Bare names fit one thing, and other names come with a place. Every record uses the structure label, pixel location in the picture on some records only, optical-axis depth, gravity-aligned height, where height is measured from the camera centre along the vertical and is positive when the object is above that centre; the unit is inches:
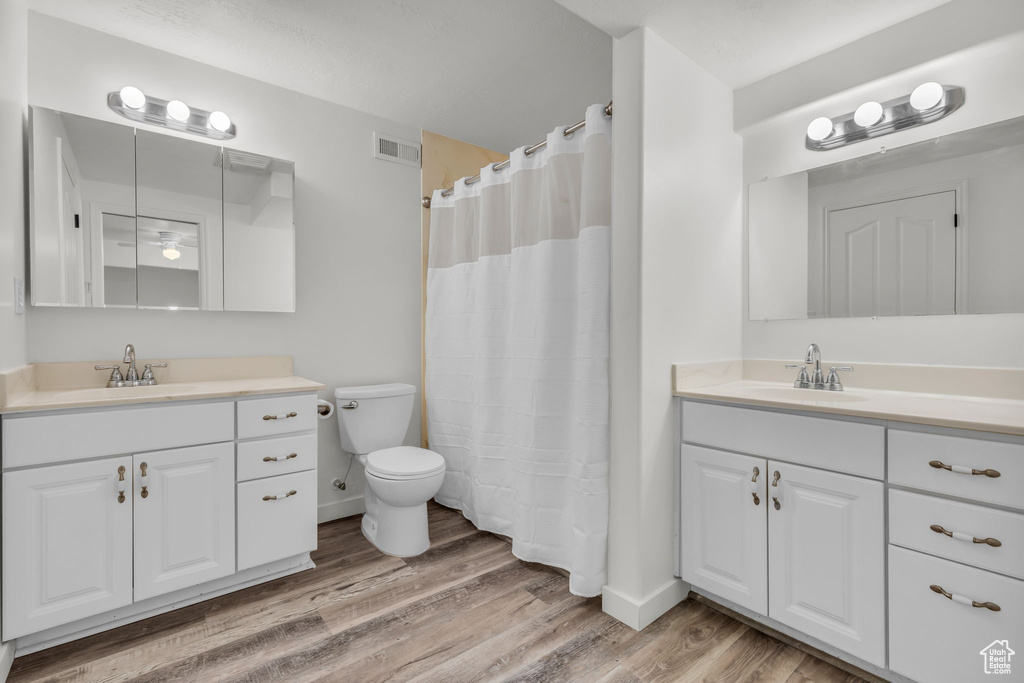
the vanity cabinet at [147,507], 58.1 -23.8
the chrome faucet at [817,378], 73.2 -6.3
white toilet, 84.3 -23.3
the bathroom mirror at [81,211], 71.2 +20.7
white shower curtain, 72.3 -1.9
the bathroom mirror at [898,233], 62.3 +16.1
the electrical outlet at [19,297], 66.1 +6.2
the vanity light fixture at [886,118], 65.8 +33.5
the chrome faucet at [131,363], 78.1 -3.9
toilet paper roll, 93.3 -14.2
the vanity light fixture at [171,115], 79.2 +40.0
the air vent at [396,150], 108.1 +44.8
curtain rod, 77.5 +34.9
